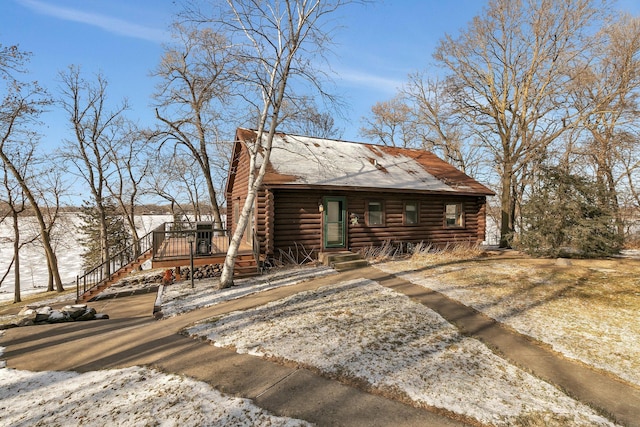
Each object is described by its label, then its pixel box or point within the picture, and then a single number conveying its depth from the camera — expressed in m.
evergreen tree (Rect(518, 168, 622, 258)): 10.85
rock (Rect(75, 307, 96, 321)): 7.25
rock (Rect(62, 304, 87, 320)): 7.15
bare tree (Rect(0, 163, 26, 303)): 17.67
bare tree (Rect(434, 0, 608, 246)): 16.67
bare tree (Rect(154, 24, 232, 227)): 8.37
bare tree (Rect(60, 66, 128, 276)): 20.52
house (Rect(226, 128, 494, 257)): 11.65
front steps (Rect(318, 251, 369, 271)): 10.78
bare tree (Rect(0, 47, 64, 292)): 15.04
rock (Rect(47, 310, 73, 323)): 6.83
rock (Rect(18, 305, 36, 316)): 7.16
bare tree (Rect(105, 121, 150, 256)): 22.67
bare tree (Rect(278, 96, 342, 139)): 8.81
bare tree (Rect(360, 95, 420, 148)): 27.02
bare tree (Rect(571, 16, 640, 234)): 16.91
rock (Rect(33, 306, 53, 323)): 6.73
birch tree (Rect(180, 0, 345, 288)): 8.19
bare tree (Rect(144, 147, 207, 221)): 27.08
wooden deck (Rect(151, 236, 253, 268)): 9.69
